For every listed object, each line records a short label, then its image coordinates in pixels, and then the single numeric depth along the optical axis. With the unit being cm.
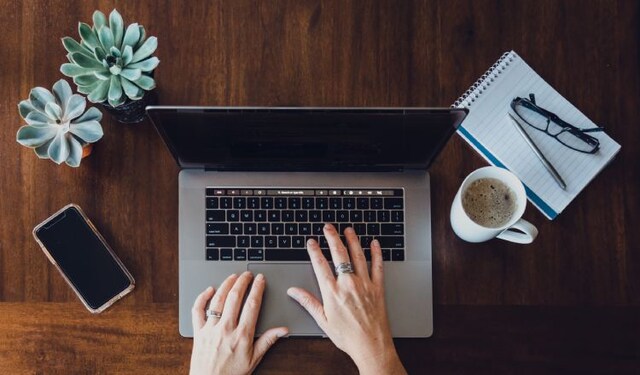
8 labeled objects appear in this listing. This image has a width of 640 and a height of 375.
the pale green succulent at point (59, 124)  94
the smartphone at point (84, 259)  100
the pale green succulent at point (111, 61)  90
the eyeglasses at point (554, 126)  104
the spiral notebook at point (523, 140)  103
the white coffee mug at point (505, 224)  92
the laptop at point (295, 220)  100
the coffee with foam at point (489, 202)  95
